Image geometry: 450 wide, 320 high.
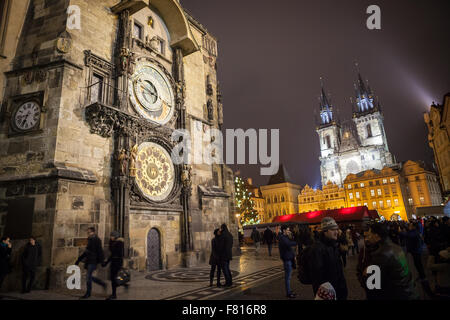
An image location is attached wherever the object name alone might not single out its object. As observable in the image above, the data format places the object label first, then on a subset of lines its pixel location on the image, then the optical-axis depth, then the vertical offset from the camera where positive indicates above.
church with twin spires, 94.12 +28.76
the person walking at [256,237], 20.14 -0.71
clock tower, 9.84 +4.12
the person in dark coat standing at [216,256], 8.55 -0.81
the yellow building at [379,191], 69.44 +7.73
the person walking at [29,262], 8.37 -0.66
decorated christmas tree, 46.12 +4.05
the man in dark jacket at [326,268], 3.70 -0.59
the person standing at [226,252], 8.36 -0.69
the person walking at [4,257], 7.62 -0.43
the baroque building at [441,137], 31.11 +9.65
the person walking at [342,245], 9.36 -0.78
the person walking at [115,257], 7.21 -0.58
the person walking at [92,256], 7.49 -0.51
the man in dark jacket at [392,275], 3.27 -0.64
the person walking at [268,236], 18.91 -0.66
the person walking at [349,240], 15.95 -1.06
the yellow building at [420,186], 66.81 +7.80
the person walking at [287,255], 7.08 -0.77
